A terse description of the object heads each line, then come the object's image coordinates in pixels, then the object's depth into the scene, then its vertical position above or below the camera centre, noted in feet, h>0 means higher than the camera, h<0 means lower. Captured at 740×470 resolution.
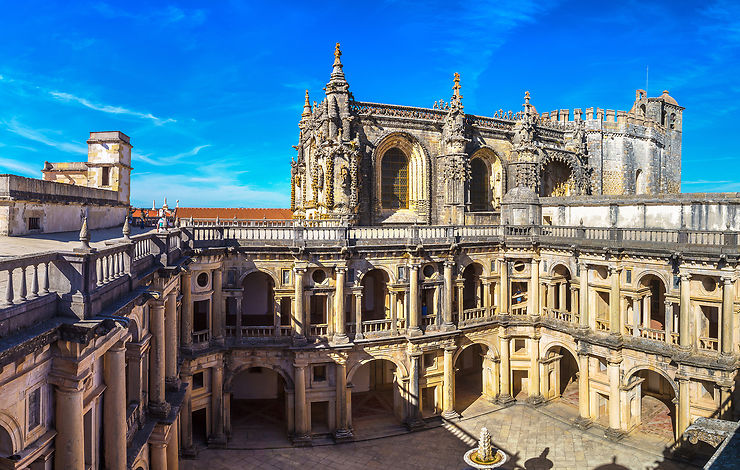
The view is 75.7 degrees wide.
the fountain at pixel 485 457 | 62.13 -29.57
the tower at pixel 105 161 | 102.17 +15.49
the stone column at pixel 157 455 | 51.57 -24.33
